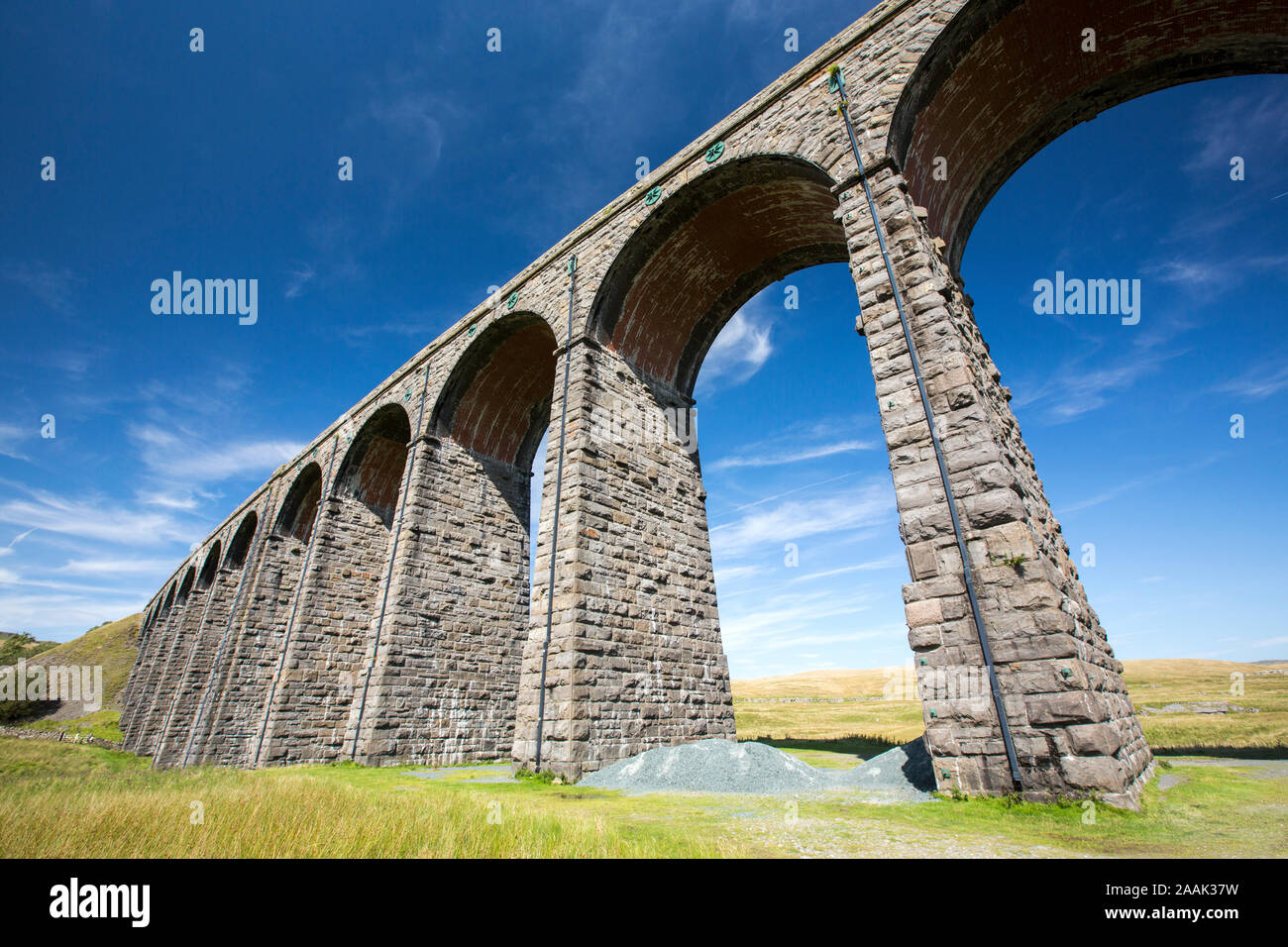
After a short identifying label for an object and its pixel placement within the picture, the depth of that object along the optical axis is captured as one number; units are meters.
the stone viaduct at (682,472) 5.01
